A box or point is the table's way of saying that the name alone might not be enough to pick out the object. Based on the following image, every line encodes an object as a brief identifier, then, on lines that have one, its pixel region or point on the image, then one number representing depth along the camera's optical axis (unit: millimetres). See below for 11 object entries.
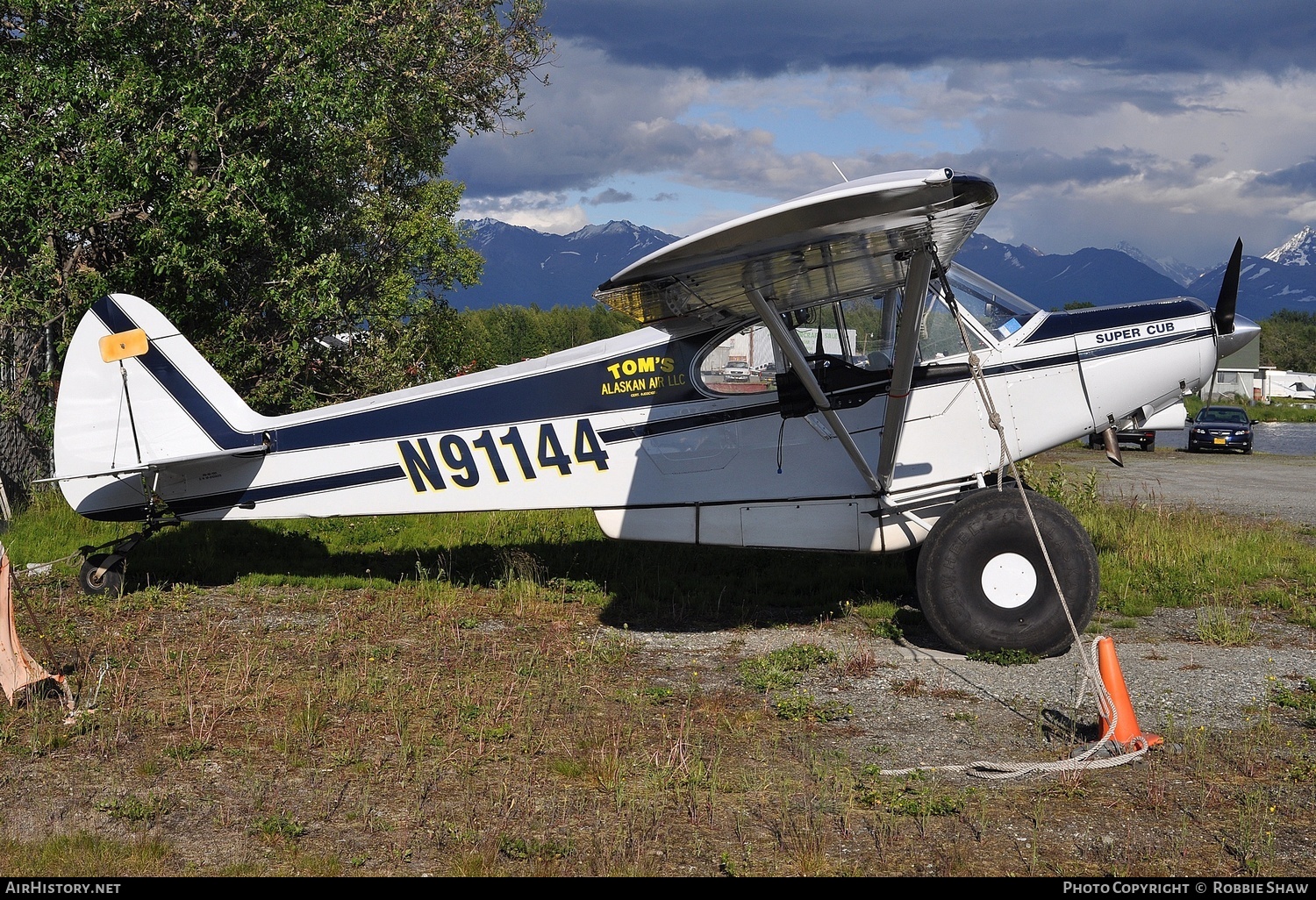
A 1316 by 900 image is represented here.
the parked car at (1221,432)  29562
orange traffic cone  4914
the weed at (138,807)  4301
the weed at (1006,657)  6590
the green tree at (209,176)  10469
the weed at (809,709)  5668
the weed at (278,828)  4090
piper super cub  6727
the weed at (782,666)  6277
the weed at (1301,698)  5457
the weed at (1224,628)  7070
